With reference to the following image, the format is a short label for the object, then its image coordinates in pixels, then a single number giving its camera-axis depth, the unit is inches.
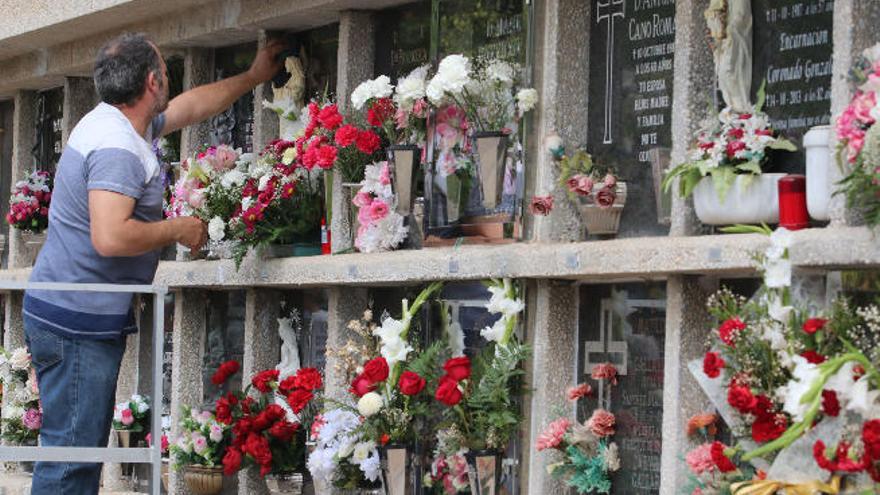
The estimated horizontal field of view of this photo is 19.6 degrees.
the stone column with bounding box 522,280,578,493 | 350.6
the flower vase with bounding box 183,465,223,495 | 443.2
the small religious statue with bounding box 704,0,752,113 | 314.7
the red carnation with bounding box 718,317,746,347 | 288.0
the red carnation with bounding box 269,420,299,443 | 419.3
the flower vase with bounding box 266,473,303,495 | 423.1
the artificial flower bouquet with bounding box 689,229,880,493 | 266.2
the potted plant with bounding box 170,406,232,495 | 443.2
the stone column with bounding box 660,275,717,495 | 315.9
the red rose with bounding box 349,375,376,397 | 371.8
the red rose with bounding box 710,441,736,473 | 293.7
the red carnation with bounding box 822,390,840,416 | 268.8
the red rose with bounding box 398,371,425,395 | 360.6
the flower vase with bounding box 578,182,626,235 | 341.1
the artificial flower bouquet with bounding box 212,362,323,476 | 411.3
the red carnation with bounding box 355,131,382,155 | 395.9
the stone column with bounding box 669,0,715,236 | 322.7
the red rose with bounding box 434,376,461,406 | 349.6
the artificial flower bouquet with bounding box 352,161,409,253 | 392.5
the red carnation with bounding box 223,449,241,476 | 423.4
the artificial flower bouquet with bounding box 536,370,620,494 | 337.3
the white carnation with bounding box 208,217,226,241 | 430.8
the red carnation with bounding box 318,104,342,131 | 404.7
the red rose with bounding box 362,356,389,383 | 370.1
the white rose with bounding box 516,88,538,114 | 355.3
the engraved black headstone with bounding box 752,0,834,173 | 304.9
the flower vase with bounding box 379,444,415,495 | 370.7
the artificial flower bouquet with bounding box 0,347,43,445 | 534.6
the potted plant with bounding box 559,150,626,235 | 340.3
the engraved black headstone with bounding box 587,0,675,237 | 338.6
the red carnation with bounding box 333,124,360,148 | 396.9
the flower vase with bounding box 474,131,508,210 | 363.1
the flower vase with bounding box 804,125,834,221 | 288.0
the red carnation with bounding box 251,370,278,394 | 432.9
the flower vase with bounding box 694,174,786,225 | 302.4
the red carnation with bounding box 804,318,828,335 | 276.2
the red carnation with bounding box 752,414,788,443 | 280.8
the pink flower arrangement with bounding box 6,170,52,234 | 555.3
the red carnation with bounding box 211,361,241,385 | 458.9
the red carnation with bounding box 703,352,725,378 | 288.2
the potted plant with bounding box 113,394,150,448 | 488.5
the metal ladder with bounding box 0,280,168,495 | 304.9
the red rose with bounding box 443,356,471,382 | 353.8
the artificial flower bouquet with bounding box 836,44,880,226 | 265.8
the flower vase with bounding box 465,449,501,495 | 352.1
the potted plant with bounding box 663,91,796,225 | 302.8
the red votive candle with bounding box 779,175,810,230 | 295.4
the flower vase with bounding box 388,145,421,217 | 384.4
